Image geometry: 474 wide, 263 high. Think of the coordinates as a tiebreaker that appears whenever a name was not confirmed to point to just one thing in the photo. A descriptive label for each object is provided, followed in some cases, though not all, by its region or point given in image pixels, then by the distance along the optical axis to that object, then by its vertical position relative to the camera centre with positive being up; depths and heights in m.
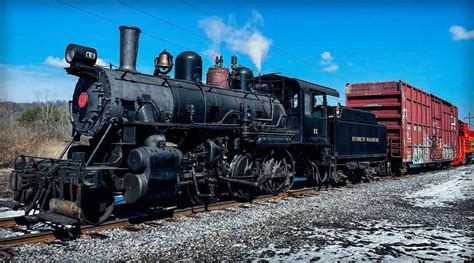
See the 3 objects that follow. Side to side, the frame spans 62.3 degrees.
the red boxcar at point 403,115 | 18.05 +1.68
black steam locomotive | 6.87 +0.21
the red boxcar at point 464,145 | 28.84 +0.42
